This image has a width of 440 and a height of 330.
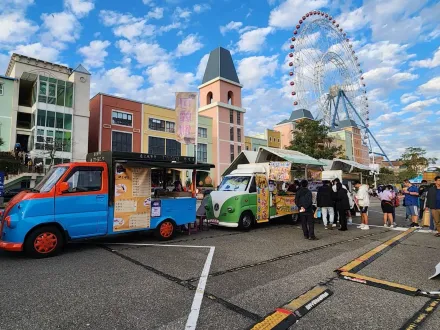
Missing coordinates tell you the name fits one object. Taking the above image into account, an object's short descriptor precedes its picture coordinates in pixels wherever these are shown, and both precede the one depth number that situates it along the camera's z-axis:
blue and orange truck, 5.97
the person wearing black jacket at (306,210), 8.53
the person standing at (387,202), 10.83
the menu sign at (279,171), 11.27
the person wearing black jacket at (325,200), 10.42
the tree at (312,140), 27.23
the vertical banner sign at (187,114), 12.35
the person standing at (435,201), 8.87
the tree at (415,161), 49.31
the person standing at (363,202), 10.74
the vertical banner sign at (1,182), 15.34
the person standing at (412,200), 11.35
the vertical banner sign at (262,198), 10.56
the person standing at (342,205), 10.11
